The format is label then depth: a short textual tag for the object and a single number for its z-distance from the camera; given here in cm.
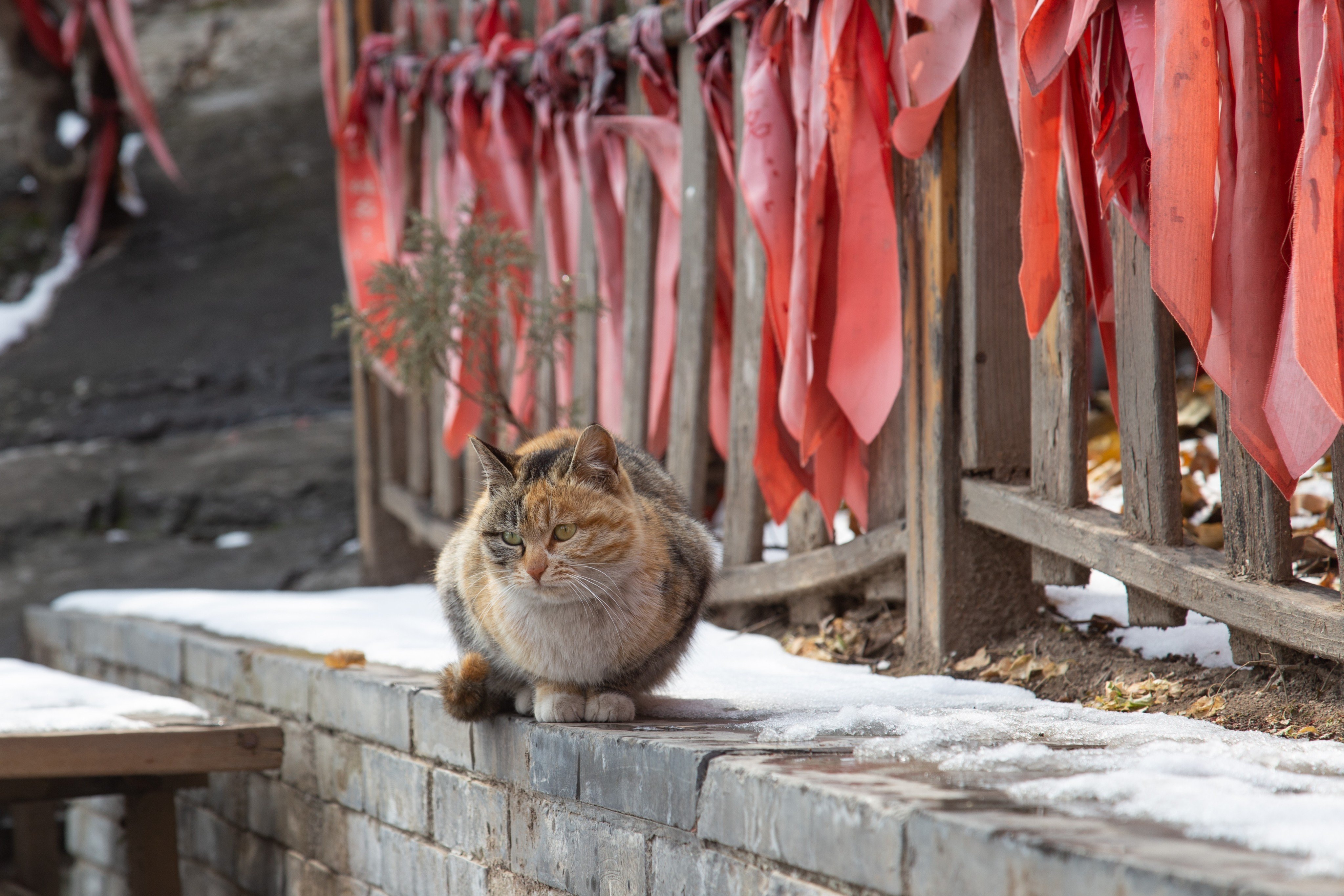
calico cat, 479
